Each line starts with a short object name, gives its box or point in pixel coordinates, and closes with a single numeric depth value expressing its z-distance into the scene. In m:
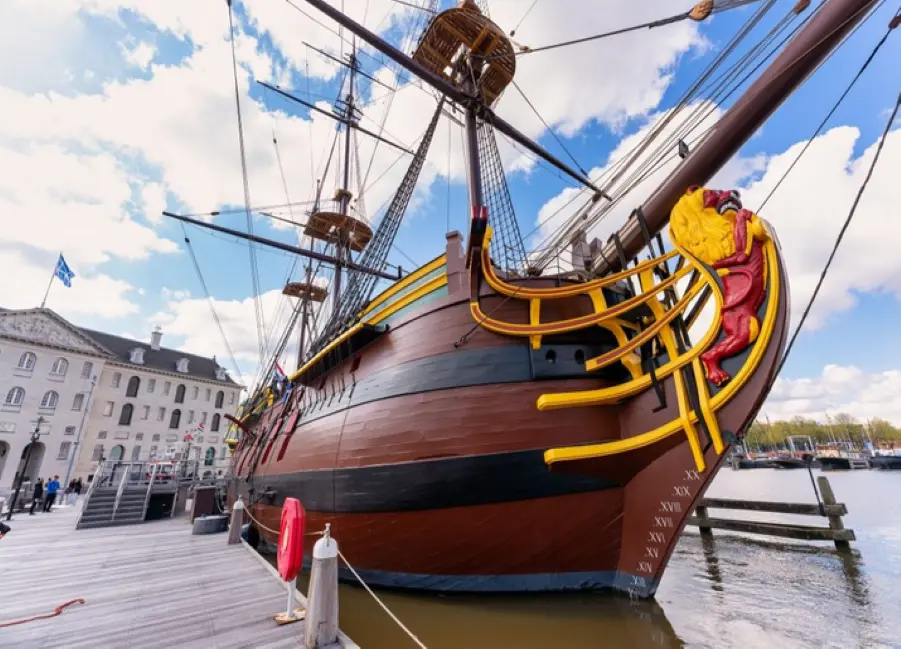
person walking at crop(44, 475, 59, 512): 14.36
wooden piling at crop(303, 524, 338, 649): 2.80
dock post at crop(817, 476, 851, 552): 7.68
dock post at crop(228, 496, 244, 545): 7.04
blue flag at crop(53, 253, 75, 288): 19.30
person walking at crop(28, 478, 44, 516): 13.41
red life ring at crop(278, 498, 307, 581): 3.41
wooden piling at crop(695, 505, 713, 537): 9.79
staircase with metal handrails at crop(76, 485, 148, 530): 10.83
